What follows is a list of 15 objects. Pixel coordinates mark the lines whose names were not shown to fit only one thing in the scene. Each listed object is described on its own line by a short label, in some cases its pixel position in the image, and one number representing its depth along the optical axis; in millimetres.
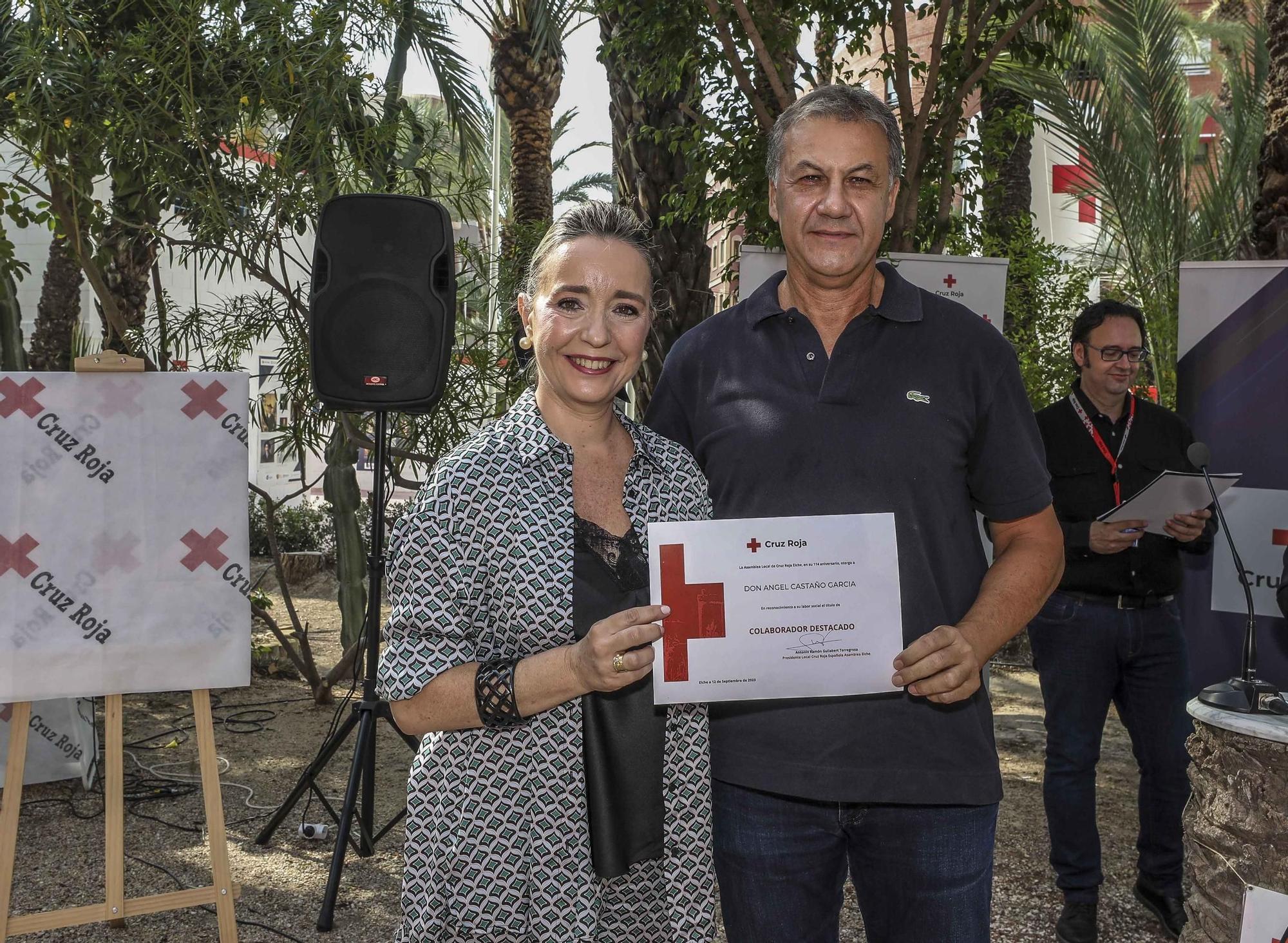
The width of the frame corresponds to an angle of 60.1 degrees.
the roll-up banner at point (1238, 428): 4707
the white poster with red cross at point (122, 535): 3137
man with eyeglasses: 3658
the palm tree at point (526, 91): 10961
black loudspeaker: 3799
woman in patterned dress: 1494
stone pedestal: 2400
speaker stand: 3580
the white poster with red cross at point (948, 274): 4676
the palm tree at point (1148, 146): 7867
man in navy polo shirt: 1712
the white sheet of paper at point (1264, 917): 2180
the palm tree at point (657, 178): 6281
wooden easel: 3139
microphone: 2449
